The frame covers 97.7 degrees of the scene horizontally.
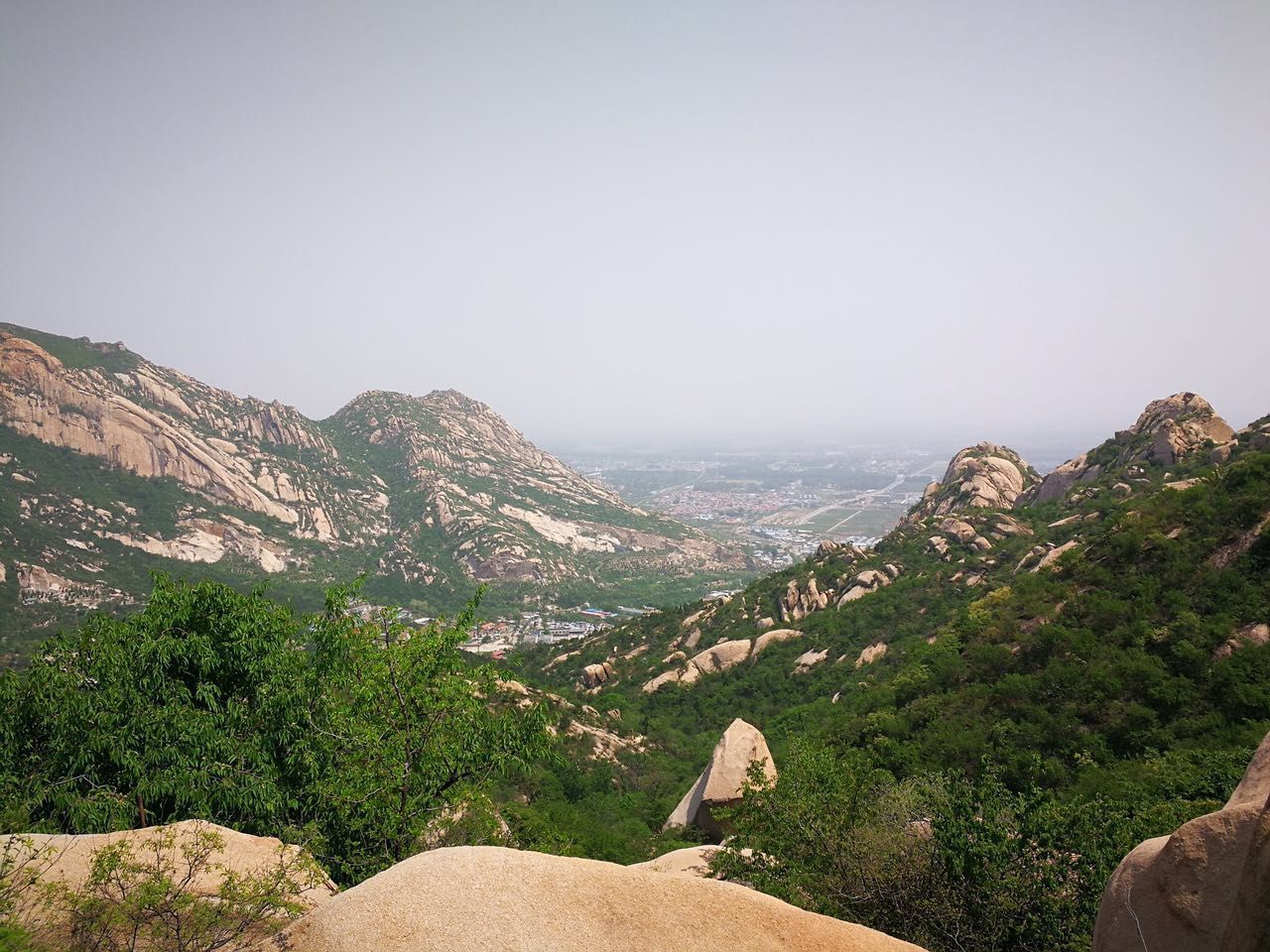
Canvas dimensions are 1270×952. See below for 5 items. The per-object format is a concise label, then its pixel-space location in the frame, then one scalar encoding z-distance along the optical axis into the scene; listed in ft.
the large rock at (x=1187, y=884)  22.03
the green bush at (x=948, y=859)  33.78
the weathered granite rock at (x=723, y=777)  76.18
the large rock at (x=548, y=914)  22.48
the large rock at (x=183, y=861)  24.69
